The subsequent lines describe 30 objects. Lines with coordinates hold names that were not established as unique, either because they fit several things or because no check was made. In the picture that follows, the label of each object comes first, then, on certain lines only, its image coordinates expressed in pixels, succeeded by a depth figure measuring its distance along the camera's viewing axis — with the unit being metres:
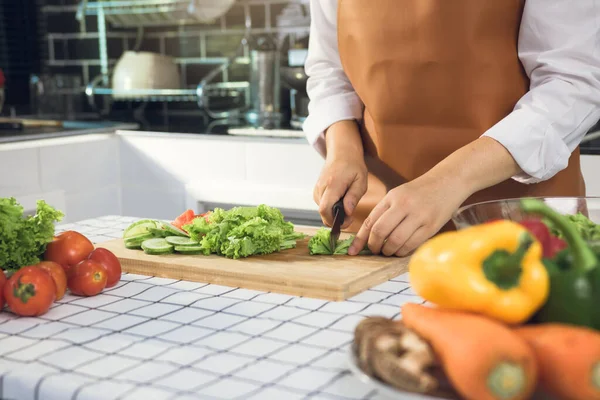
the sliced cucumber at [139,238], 1.38
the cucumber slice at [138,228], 1.39
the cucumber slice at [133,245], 1.37
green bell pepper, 0.67
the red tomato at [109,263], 1.15
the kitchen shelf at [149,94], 2.99
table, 0.77
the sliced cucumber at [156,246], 1.31
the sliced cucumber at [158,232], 1.39
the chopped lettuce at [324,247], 1.30
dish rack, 2.88
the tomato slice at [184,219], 1.46
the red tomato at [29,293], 1.01
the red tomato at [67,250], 1.17
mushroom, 0.65
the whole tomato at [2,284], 1.04
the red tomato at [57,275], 1.07
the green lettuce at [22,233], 1.12
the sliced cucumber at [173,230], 1.38
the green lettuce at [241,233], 1.28
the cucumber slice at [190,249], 1.31
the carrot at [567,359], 0.61
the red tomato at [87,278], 1.11
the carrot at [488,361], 0.61
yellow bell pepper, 0.67
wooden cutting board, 1.12
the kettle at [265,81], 2.83
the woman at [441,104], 1.27
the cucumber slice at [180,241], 1.33
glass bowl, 1.00
